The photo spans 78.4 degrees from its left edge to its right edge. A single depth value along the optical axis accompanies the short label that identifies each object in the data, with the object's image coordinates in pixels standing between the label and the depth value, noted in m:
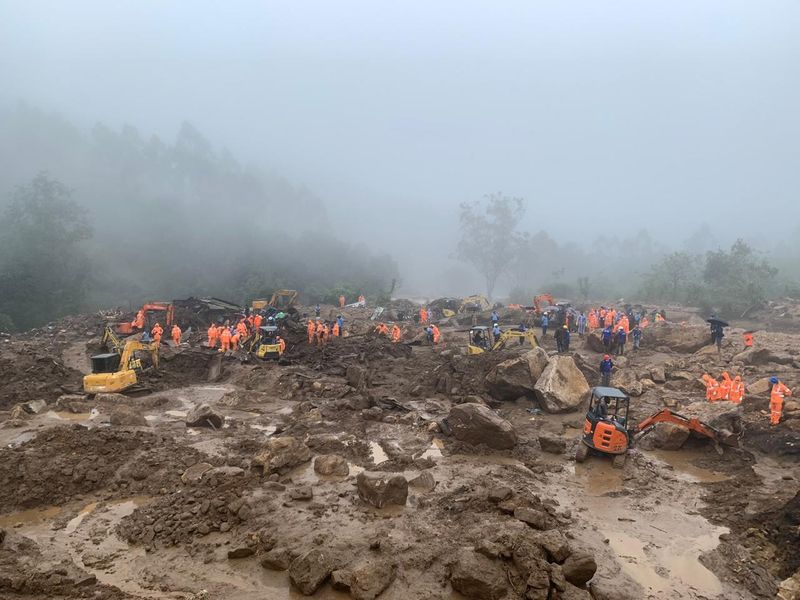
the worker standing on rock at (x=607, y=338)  22.75
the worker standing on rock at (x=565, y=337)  22.16
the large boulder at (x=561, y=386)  15.15
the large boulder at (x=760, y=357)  18.81
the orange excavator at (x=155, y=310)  26.89
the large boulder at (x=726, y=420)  11.75
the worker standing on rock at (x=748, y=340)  20.46
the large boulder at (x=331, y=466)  10.45
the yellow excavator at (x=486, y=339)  20.16
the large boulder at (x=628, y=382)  16.62
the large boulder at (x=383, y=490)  8.88
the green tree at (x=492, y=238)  67.94
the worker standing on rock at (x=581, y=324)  28.01
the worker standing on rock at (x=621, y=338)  22.33
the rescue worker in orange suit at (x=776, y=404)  12.26
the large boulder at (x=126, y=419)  12.93
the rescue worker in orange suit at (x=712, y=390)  15.03
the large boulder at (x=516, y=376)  16.14
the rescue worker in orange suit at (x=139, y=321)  26.61
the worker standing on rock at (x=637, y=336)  23.36
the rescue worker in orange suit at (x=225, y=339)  21.92
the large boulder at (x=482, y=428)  12.05
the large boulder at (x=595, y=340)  23.39
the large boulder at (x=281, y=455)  10.22
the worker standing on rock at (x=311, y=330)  23.46
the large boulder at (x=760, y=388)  15.14
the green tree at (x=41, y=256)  36.44
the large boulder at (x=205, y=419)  13.43
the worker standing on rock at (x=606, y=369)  17.06
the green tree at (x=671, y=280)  47.21
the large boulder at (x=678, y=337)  22.72
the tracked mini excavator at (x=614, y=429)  10.95
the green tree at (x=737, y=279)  35.91
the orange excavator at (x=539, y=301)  32.41
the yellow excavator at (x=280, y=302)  33.88
